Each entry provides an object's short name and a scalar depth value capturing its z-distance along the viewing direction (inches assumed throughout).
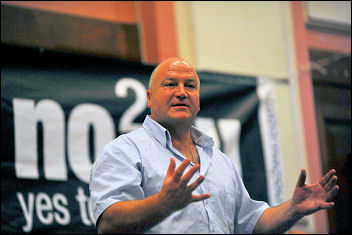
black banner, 232.8
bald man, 142.1
